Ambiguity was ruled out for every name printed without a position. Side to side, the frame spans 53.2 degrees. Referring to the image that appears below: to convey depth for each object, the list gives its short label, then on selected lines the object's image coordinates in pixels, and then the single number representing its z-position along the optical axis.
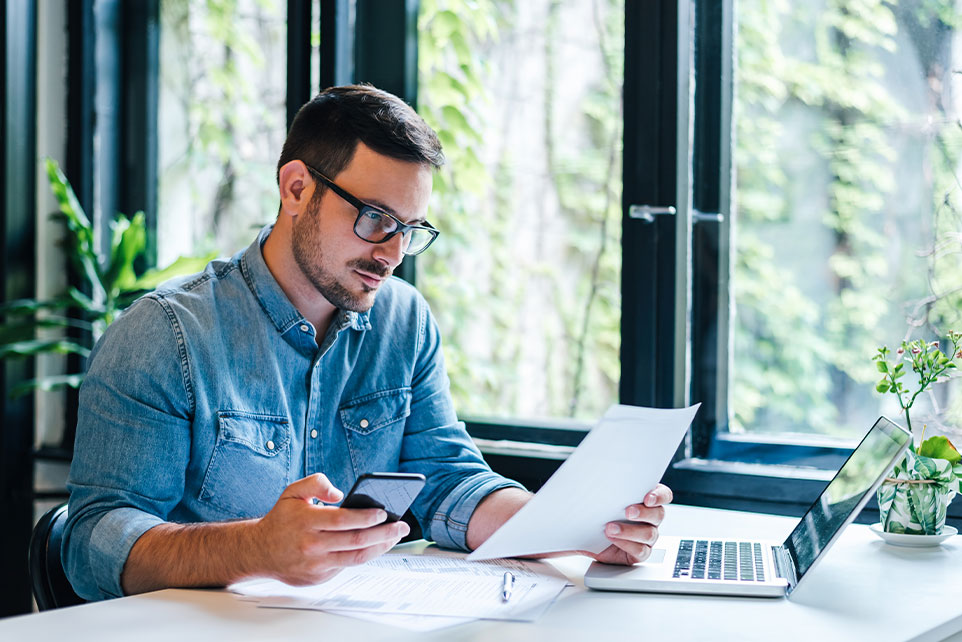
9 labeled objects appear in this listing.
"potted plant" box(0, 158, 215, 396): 2.62
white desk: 1.03
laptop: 1.21
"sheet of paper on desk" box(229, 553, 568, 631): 1.10
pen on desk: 1.17
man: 1.25
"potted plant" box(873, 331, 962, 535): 1.48
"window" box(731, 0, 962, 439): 1.83
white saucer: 1.48
